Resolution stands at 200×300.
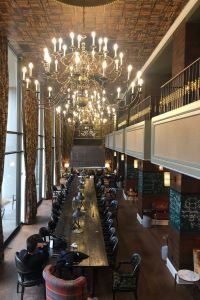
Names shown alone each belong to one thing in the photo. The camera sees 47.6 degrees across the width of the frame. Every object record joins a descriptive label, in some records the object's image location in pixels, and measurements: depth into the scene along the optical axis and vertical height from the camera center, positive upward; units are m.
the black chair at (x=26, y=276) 4.61 -2.82
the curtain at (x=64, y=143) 21.43 -0.36
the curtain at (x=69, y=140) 22.74 -0.02
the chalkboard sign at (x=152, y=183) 9.71 -1.85
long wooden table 4.71 -2.44
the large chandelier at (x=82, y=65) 4.89 +1.78
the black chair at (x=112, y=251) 5.34 -2.78
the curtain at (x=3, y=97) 6.22 +1.19
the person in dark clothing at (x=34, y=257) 4.60 -2.41
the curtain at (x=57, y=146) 16.78 -0.48
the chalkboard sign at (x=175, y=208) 5.95 -1.86
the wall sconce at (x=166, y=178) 8.69 -1.46
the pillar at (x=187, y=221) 5.79 -2.09
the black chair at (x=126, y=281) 4.66 -2.94
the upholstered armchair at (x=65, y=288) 3.62 -2.40
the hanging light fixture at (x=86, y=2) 2.44 +1.49
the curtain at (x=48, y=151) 12.56 -0.65
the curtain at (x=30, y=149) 8.71 -0.39
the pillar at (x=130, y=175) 13.52 -2.10
